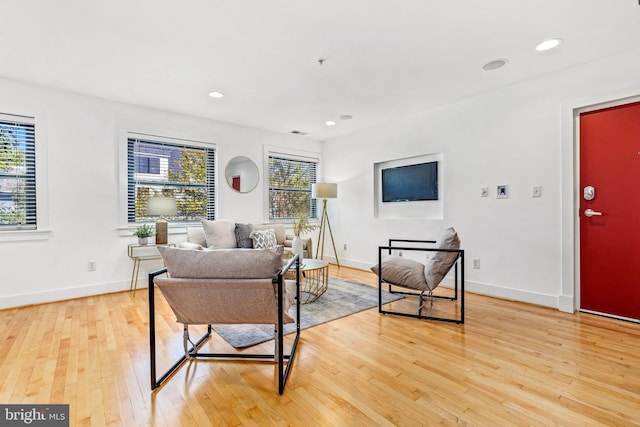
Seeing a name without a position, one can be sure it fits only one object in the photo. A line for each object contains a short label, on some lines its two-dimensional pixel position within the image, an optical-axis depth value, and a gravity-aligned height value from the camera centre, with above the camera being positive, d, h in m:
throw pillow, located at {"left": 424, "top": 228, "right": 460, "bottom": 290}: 2.79 -0.46
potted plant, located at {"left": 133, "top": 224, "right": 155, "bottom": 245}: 3.80 -0.24
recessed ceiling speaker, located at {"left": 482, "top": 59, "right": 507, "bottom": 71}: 2.85 +1.38
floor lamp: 5.25 +0.35
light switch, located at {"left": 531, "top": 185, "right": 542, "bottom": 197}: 3.19 +0.20
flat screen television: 4.23 +0.42
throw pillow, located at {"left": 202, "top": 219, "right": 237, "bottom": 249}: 4.03 -0.28
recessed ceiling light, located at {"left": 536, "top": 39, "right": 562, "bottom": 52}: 2.49 +1.36
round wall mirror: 4.84 +0.63
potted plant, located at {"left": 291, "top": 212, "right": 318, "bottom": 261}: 3.43 -0.28
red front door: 2.69 -0.01
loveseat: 4.05 -0.31
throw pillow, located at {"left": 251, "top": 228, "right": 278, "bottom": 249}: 4.22 -0.35
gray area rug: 2.46 -0.98
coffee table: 3.33 -0.94
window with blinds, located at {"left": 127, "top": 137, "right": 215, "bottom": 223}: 4.05 +0.52
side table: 3.83 -0.51
